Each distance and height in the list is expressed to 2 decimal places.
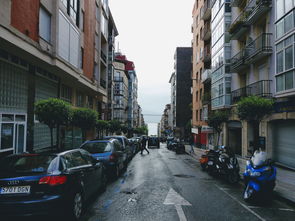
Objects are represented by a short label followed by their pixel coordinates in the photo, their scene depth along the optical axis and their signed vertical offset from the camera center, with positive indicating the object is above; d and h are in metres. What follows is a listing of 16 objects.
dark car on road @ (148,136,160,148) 37.78 -3.14
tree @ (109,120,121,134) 32.19 -0.65
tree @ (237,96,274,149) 11.99 +0.73
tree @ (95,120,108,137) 24.33 -0.32
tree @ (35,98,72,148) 10.56 +0.40
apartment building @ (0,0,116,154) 10.87 +3.11
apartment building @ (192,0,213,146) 31.90 +8.00
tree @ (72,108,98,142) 15.38 +0.17
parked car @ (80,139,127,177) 9.56 -1.28
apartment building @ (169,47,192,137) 66.69 +9.51
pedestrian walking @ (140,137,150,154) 24.98 -2.25
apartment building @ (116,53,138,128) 80.69 +11.51
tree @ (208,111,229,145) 19.12 +0.22
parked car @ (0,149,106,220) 4.41 -1.22
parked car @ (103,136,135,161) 15.09 -1.17
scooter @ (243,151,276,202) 6.73 -1.53
